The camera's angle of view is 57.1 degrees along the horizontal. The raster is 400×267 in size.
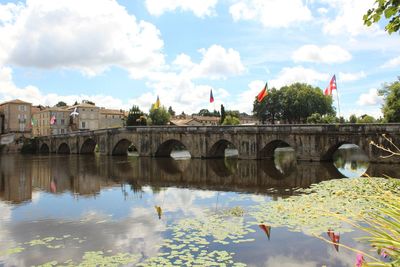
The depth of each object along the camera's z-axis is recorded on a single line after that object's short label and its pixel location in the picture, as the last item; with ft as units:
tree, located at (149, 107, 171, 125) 277.03
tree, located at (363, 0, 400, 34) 15.31
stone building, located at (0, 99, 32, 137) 292.81
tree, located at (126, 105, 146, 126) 248.59
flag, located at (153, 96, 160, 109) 149.44
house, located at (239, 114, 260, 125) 506.44
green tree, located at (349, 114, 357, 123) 298.95
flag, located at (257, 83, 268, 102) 116.63
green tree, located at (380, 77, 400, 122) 144.46
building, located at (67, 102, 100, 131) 295.28
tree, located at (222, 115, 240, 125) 257.36
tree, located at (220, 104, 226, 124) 277.52
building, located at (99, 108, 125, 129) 325.01
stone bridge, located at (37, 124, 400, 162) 98.32
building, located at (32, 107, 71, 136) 293.64
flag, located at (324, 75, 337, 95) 105.70
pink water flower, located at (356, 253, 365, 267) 11.62
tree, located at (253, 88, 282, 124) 291.11
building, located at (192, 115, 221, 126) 403.81
